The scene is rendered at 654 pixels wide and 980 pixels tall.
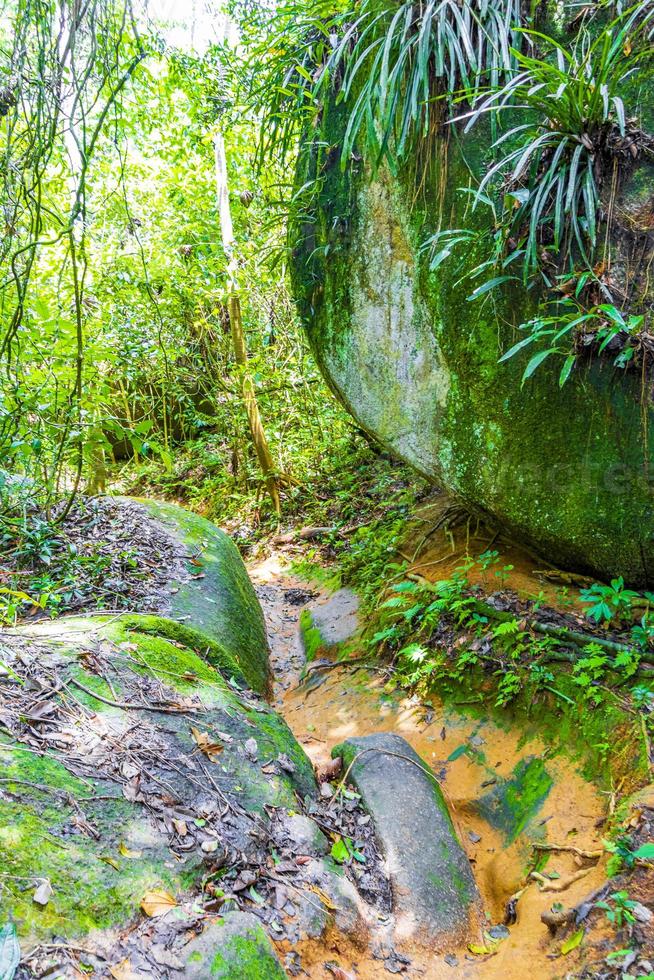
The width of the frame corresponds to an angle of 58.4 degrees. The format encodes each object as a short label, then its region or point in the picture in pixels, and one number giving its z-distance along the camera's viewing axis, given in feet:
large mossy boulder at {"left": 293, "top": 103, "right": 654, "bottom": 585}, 11.07
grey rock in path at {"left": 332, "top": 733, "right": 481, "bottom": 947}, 7.84
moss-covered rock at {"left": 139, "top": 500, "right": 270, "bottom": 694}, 13.82
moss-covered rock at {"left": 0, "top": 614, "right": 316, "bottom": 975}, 5.74
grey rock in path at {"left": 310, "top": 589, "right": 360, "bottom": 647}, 16.88
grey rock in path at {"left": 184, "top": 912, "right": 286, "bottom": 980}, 5.45
